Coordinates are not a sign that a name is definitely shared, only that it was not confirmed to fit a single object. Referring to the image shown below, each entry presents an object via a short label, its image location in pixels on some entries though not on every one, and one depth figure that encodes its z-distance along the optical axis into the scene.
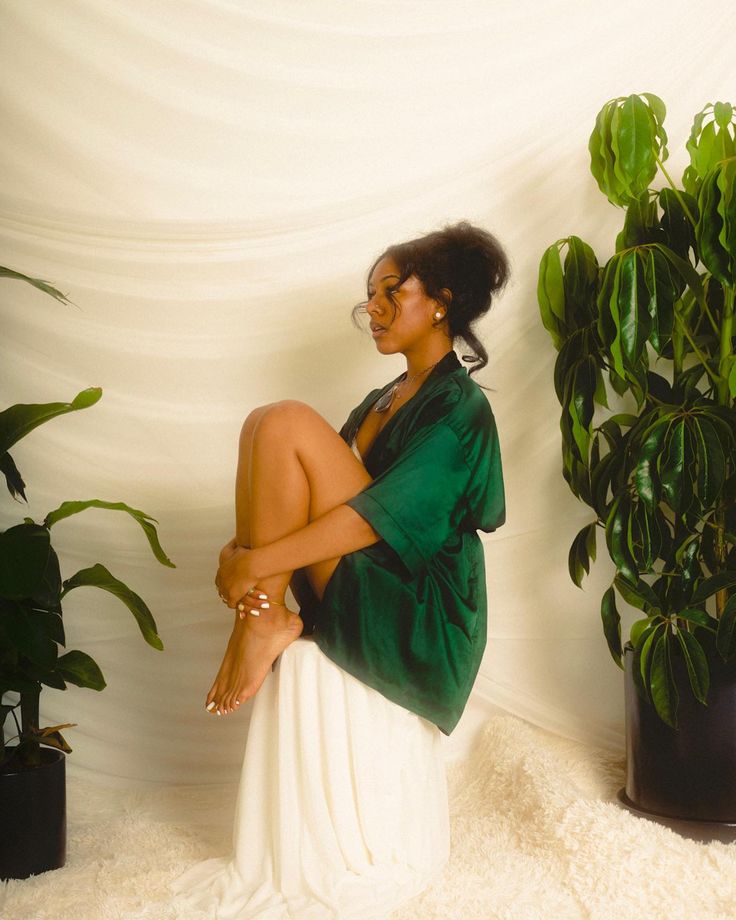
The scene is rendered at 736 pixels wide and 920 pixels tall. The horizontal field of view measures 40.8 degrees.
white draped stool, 1.50
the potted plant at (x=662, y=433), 1.71
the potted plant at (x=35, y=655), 1.62
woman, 1.52
